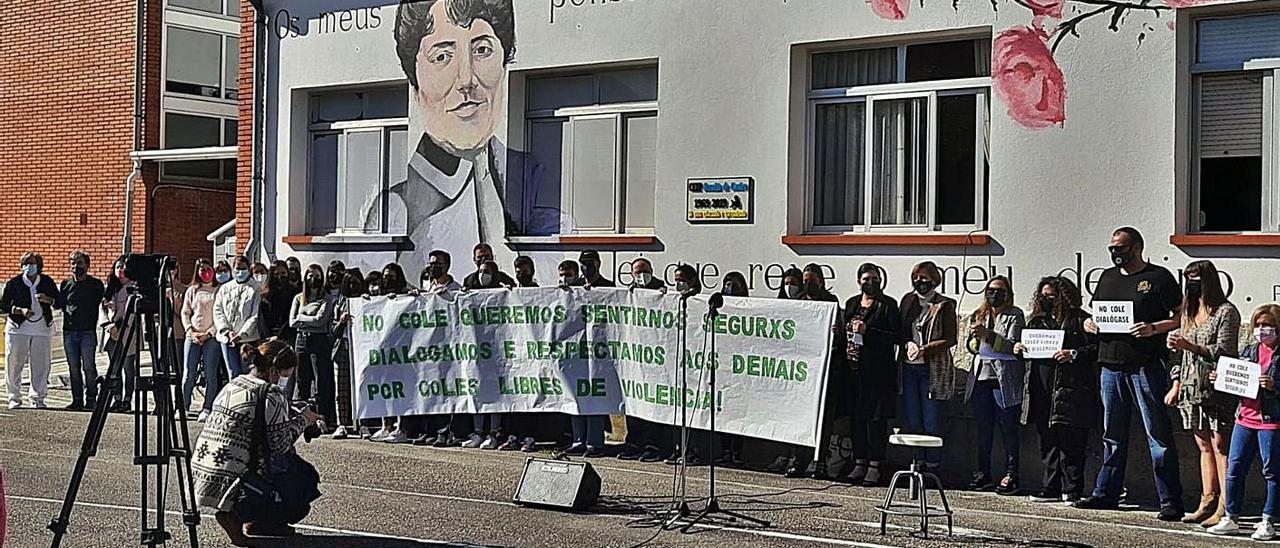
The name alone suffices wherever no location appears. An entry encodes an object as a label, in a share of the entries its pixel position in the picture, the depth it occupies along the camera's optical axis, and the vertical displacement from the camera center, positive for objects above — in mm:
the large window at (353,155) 17516 +1317
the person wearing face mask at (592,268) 13804 +11
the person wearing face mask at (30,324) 17312 -711
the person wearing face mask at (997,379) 11852 -824
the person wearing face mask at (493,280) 14375 -117
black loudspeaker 10672 -1545
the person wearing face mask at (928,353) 12102 -635
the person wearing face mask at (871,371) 12211 -798
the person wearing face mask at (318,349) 15109 -831
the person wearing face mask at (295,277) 16141 -124
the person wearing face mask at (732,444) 13297 -1520
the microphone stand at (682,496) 10222 -1637
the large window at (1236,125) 12031 +1232
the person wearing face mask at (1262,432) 10023 -1030
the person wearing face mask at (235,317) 15781 -547
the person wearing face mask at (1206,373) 10398 -670
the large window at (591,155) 15617 +1207
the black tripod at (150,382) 8266 -663
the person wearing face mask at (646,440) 13383 -1525
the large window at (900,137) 13578 +1266
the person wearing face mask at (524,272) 14289 -34
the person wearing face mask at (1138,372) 10930 -700
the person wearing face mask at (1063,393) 11328 -890
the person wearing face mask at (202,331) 16281 -719
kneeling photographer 9211 -1160
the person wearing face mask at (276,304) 15773 -406
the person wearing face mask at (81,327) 17141 -727
